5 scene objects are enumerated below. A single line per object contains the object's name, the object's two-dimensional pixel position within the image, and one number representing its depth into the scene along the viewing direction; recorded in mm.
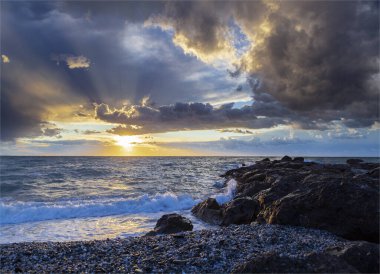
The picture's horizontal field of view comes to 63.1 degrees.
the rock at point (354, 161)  57662
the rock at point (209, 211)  16891
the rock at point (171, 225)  13728
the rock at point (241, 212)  14999
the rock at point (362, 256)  6527
